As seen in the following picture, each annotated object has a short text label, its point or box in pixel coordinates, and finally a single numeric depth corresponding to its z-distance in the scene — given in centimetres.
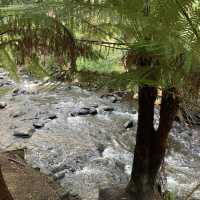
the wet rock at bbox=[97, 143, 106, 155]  638
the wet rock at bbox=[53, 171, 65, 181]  539
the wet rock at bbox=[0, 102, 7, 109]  827
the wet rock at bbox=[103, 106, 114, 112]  809
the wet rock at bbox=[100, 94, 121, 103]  862
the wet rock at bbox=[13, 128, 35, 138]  679
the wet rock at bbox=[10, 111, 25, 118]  779
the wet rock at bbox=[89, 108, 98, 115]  792
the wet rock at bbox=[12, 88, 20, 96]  906
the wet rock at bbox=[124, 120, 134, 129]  736
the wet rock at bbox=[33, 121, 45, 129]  724
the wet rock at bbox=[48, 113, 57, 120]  770
